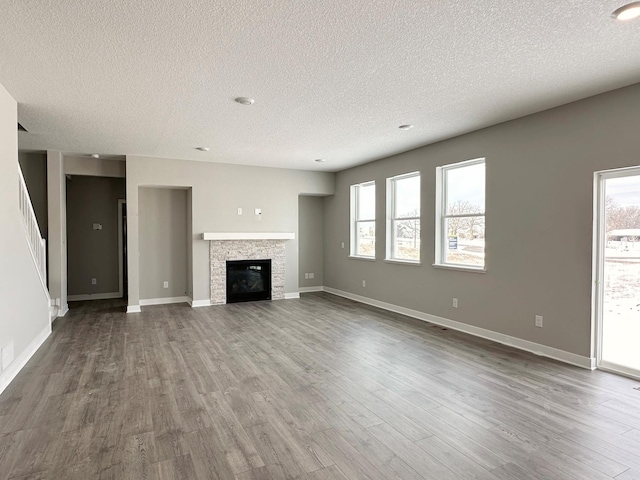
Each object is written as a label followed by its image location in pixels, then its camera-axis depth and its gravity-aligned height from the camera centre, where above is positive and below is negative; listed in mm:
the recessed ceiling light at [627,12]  2154 +1312
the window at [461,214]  4902 +268
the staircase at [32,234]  4227 -1
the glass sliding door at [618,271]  3391 -348
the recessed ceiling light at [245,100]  3652 +1324
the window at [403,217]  6020 +277
